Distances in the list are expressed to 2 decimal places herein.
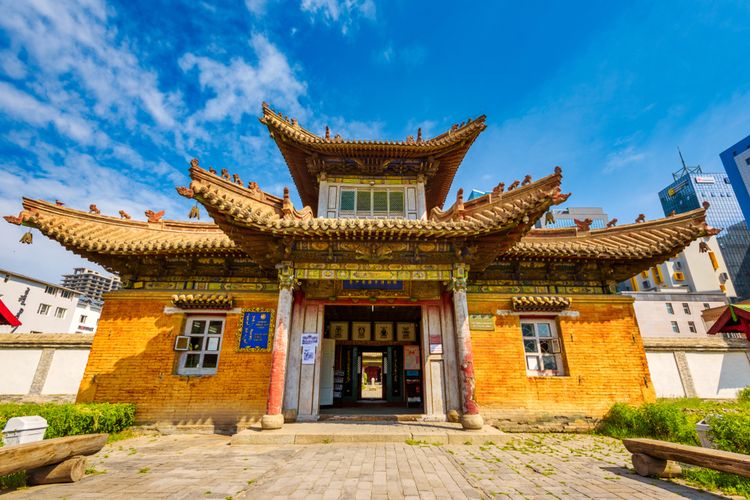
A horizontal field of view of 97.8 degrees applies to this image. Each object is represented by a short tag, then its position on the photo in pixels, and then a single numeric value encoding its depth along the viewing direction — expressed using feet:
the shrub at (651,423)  23.84
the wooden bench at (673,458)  12.85
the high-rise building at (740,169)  139.85
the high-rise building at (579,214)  224.61
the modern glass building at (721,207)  189.47
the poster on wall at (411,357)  45.24
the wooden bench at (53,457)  12.81
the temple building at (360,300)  27.89
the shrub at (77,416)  22.71
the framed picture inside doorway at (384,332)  44.45
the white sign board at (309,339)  30.27
